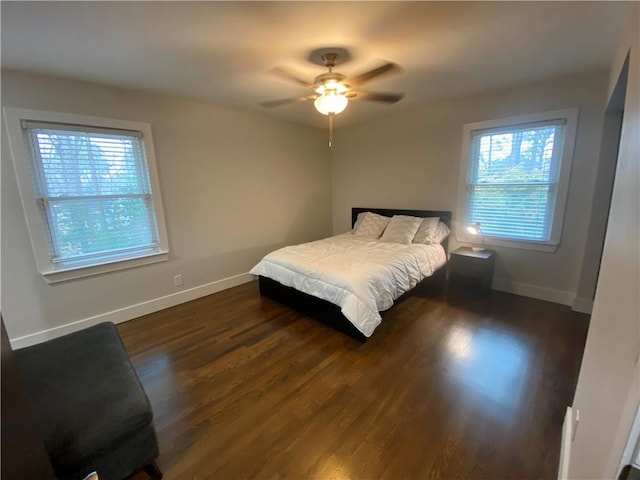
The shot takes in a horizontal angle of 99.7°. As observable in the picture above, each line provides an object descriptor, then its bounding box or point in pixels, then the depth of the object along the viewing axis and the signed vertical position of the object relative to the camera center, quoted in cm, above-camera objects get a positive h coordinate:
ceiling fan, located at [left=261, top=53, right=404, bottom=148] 213 +79
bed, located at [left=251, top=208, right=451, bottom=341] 242 -92
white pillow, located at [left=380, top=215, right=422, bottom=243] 365 -62
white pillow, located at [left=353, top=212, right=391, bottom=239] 410 -61
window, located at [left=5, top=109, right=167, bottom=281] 236 +4
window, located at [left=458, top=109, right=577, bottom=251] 291 +4
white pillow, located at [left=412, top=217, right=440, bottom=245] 357 -63
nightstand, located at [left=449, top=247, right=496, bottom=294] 322 -104
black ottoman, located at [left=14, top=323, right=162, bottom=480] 110 -95
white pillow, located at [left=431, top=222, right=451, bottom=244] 358 -67
